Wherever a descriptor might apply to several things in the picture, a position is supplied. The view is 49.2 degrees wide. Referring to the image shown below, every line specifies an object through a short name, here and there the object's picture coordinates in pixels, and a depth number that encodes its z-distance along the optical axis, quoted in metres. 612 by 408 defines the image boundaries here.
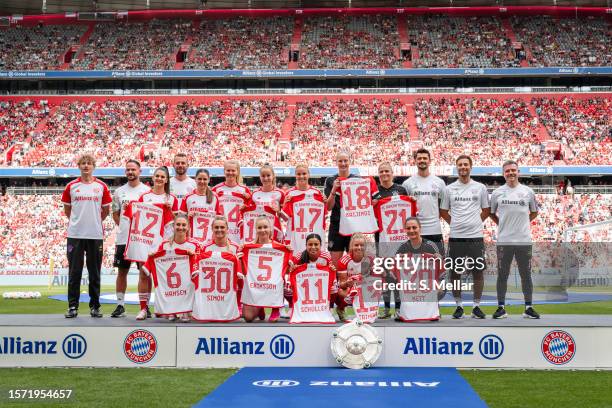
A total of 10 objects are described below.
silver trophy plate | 7.29
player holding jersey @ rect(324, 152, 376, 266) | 8.88
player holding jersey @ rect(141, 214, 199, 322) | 8.27
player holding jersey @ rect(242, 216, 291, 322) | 8.17
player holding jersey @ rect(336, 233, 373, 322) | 7.91
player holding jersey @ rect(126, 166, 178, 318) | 8.66
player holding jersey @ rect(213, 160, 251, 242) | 9.16
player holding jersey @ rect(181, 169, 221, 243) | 9.06
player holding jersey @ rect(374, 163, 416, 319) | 8.69
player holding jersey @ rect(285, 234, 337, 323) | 8.00
